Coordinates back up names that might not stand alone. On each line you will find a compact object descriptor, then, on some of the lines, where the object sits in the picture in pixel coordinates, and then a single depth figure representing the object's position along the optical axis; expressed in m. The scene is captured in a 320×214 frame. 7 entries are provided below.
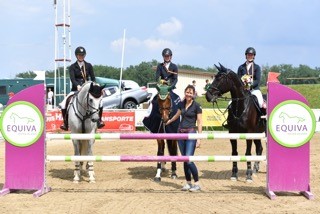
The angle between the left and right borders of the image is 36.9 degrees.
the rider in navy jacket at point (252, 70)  11.03
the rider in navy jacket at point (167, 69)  11.27
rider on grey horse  11.17
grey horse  10.21
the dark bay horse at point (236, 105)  10.35
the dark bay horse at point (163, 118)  10.28
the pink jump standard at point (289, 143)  8.72
